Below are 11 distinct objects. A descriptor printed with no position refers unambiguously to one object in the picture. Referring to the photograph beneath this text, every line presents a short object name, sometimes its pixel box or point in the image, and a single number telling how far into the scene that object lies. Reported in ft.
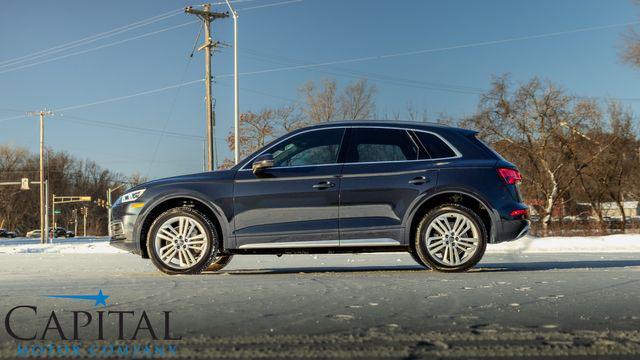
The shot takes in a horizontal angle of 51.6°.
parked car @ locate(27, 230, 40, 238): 303.52
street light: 98.98
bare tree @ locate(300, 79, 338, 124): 146.30
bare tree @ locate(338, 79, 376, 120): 144.66
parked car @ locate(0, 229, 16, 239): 286.05
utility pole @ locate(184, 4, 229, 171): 100.42
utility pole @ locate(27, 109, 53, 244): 175.13
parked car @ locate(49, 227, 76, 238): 316.54
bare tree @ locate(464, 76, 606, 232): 156.46
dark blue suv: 25.38
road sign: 185.57
